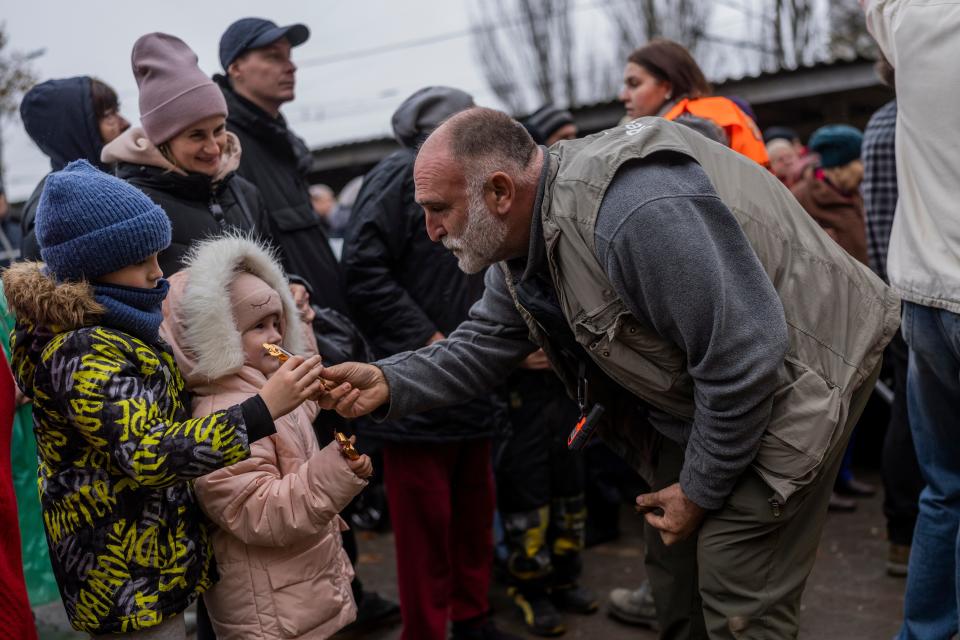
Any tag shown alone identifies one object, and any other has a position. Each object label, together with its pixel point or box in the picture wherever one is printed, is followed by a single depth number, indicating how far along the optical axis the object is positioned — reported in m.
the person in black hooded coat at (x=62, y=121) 3.46
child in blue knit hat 2.20
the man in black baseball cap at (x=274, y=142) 3.83
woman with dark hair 3.83
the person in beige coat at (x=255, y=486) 2.43
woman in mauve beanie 3.04
